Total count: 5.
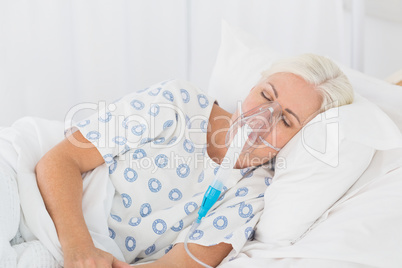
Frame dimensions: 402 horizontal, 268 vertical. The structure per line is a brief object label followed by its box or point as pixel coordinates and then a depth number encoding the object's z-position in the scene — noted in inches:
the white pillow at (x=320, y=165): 53.2
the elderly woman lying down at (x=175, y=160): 54.5
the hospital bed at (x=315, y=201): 47.3
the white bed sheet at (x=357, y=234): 46.3
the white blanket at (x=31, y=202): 48.2
